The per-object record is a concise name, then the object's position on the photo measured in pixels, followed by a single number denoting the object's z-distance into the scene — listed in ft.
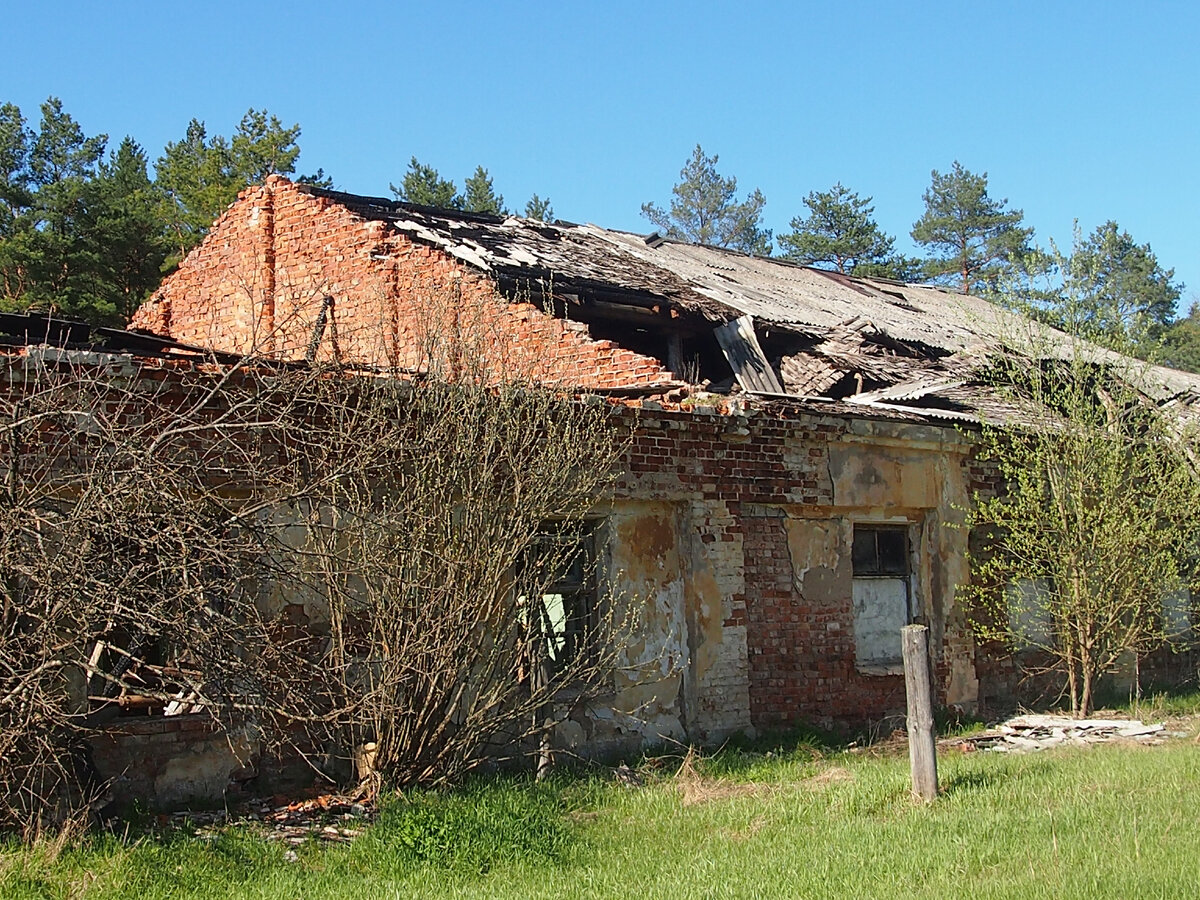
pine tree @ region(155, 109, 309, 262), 95.55
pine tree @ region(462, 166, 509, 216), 128.57
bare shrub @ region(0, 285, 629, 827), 20.70
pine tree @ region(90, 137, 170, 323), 80.69
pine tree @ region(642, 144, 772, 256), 169.07
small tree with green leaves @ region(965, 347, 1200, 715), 40.96
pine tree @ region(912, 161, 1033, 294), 154.81
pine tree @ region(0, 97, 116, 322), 77.25
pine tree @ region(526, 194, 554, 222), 139.13
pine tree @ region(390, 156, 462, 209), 122.72
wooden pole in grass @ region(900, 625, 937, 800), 25.44
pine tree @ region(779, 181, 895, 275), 146.72
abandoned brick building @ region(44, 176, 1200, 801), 33.99
